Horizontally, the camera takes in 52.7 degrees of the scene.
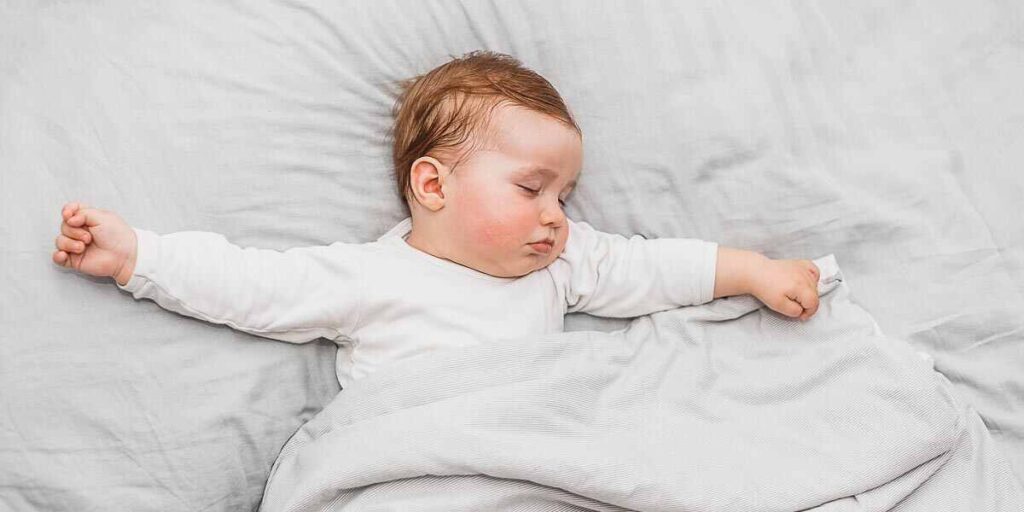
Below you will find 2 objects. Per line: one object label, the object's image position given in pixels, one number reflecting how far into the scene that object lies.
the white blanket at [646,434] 1.07
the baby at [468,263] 1.21
